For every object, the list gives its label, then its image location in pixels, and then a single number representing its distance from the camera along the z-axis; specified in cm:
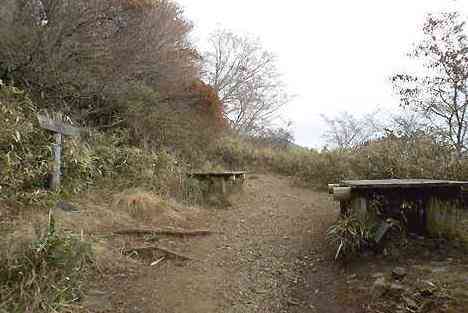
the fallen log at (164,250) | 338
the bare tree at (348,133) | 1478
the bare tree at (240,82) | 1418
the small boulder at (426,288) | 255
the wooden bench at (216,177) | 612
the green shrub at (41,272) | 211
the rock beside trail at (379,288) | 272
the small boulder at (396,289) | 264
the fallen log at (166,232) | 376
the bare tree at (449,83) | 727
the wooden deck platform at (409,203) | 365
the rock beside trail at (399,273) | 287
